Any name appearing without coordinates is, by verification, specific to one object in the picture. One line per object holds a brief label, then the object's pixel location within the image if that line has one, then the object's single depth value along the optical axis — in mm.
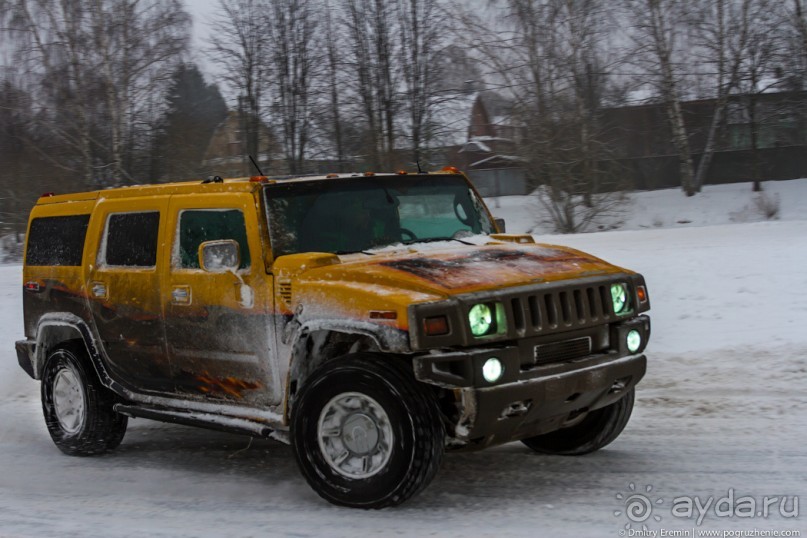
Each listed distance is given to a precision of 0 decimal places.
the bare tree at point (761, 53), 34688
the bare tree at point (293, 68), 33156
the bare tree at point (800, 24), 33281
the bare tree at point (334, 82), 32438
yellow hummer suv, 4820
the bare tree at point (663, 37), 33469
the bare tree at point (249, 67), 33500
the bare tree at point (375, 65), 32031
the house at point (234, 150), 32281
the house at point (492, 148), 27953
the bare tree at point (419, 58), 32094
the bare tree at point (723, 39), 34750
